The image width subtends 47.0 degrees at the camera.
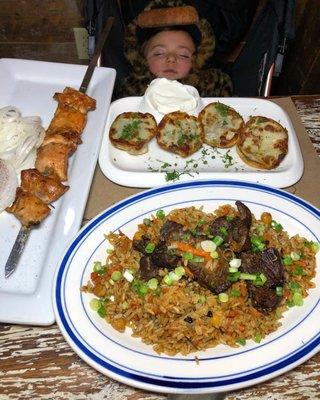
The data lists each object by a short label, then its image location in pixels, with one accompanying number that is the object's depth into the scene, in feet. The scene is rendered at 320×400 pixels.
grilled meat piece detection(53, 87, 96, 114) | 1.91
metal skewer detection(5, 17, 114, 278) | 1.38
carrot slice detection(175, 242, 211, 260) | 1.28
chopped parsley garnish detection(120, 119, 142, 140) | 1.84
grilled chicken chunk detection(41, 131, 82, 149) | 1.76
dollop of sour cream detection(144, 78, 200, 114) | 1.98
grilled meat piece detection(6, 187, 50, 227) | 1.50
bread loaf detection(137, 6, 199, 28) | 2.66
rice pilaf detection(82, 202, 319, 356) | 1.21
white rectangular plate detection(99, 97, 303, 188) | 1.68
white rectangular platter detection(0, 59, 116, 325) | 1.28
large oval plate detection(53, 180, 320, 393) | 1.06
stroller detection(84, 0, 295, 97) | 2.35
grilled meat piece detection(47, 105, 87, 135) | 1.85
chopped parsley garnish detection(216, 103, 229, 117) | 1.94
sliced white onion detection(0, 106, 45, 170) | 1.76
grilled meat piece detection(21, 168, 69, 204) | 1.59
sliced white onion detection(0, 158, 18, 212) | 1.59
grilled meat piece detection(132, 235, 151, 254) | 1.36
